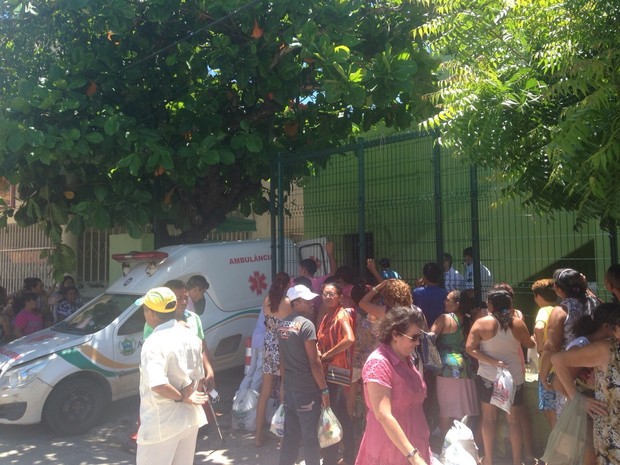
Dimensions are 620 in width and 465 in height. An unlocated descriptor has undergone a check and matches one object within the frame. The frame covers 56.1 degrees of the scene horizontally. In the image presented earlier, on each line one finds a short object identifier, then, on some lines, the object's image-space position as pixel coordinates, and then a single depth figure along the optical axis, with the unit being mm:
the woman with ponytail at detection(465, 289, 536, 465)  5184
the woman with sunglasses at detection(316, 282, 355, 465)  5410
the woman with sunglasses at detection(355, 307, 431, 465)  3348
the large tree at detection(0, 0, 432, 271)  7359
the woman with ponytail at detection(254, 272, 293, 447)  6094
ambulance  6875
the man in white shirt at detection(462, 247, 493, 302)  7398
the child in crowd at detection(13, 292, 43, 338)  9117
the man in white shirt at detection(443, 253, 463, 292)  7714
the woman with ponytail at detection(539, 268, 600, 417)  4711
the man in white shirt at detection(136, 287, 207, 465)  3902
